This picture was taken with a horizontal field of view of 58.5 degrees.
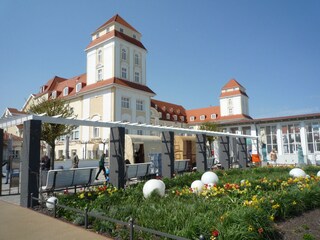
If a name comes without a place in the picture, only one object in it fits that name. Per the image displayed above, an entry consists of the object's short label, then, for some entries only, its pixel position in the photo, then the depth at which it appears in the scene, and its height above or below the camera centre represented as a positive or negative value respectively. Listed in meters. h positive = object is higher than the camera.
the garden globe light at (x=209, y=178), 11.44 -1.16
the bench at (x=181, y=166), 18.54 -1.05
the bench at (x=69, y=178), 10.43 -0.98
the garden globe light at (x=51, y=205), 8.37 -1.50
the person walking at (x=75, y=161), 21.19 -0.62
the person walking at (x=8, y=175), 16.41 -1.21
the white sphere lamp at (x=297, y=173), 13.42 -1.24
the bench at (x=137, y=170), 14.20 -1.00
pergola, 9.74 +0.24
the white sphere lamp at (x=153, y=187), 9.20 -1.20
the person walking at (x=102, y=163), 16.39 -0.66
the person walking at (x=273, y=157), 26.23 -0.87
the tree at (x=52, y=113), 21.86 +3.35
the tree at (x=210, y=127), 36.89 +2.95
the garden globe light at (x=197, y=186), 9.62 -1.29
